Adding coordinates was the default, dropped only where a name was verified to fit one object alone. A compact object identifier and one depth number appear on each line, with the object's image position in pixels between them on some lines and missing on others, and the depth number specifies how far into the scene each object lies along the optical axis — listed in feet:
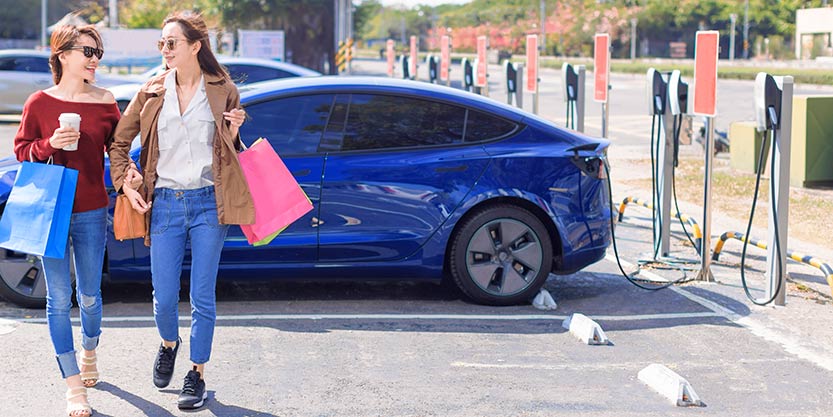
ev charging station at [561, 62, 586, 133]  38.58
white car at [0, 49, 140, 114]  76.33
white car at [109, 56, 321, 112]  61.00
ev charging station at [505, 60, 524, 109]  51.47
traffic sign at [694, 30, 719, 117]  26.45
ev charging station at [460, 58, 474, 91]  62.18
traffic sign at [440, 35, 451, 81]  74.18
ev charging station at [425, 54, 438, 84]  74.91
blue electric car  22.89
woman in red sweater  16.13
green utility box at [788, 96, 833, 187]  42.91
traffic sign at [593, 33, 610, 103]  38.27
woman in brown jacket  16.30
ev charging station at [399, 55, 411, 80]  87.76
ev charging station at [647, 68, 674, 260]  28.96
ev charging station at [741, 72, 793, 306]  23.50
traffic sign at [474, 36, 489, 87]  59.11
